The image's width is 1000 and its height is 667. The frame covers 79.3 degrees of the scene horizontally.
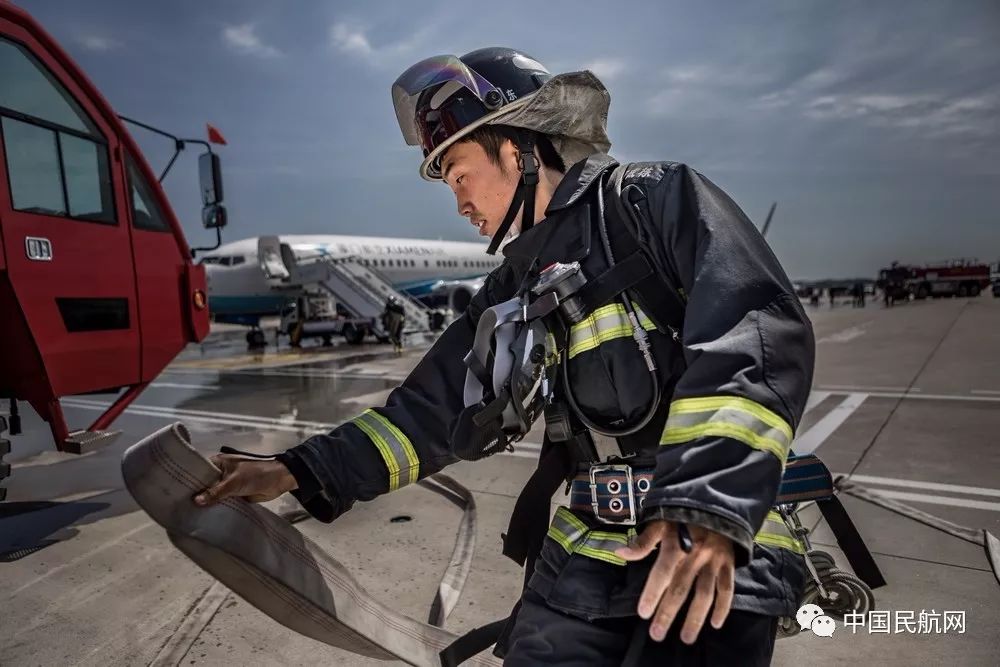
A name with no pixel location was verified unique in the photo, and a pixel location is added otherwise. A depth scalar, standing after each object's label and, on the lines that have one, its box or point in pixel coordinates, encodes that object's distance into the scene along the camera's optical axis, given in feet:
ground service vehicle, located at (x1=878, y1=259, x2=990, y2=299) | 129.18
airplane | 64.13
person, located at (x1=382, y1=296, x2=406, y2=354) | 53.93
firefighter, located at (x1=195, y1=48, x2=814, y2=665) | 3.46
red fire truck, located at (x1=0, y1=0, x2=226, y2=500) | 13.37
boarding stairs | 59.16
